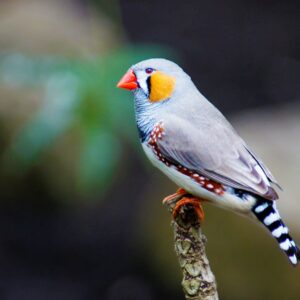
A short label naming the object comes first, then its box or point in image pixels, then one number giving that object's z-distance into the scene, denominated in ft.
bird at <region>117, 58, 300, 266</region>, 22.58
